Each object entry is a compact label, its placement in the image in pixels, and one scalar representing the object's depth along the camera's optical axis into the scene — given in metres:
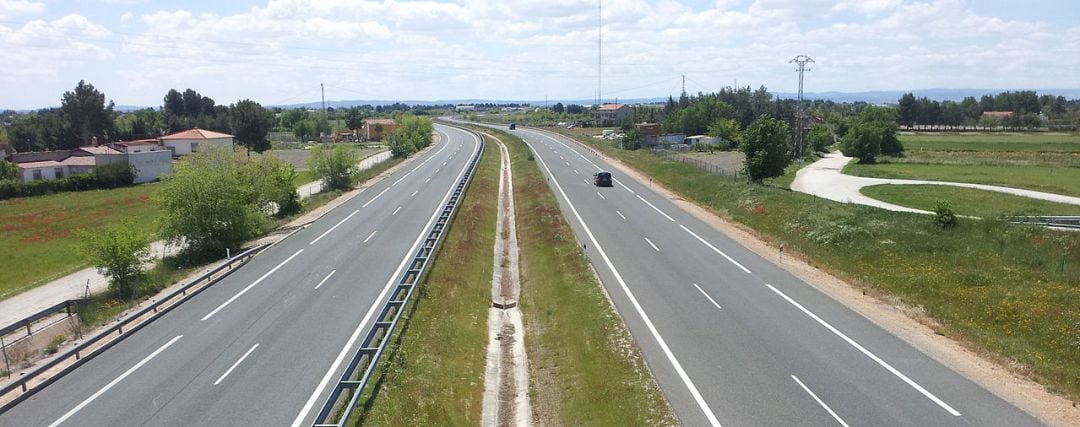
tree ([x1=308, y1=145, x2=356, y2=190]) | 62.62
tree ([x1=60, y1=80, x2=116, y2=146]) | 128.00
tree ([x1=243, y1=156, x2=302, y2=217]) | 45.56
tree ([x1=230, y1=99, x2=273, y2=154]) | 123.88
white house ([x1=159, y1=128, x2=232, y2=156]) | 103.38
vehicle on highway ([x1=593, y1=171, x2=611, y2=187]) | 60.80
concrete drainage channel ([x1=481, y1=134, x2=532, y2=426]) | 19.61
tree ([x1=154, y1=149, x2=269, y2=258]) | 36.47
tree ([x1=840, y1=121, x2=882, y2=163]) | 90.69
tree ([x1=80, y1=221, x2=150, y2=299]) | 29.30
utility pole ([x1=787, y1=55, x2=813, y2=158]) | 84.75
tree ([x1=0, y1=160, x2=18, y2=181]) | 80.75
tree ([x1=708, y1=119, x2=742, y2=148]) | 114.38
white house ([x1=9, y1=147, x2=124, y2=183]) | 82.62
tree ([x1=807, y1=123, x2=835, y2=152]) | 109.19
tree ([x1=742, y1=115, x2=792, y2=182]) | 54.09
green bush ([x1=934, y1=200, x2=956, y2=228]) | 35.03
